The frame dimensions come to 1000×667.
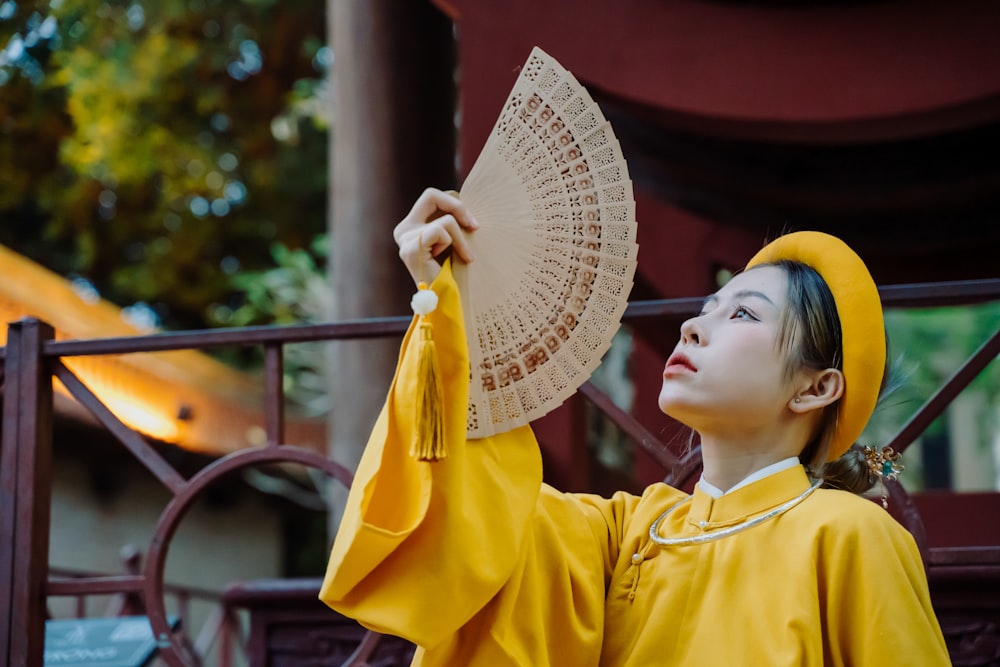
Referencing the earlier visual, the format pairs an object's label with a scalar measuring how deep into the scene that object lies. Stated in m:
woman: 2.83
